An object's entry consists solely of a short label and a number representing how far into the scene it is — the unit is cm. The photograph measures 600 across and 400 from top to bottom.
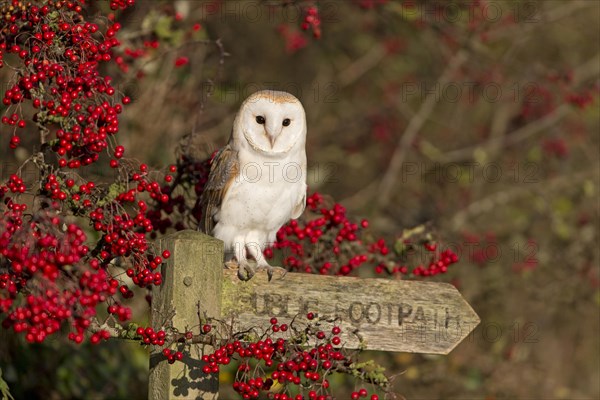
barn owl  742
